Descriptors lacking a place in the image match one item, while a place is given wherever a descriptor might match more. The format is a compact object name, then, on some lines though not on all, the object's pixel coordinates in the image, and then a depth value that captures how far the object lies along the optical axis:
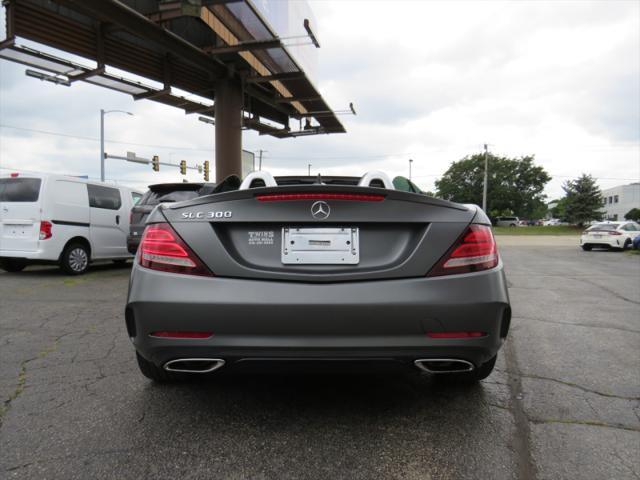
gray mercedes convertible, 1.86
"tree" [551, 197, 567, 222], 50.50
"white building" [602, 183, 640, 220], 78.38
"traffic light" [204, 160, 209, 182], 30.07
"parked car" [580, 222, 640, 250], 19.05
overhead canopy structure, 9.20
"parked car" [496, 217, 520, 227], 69.31
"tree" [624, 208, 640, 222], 69.10
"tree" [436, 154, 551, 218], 64.19
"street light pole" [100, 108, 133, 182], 27.27
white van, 7.62
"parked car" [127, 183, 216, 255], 7.68
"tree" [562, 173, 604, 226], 47.66
